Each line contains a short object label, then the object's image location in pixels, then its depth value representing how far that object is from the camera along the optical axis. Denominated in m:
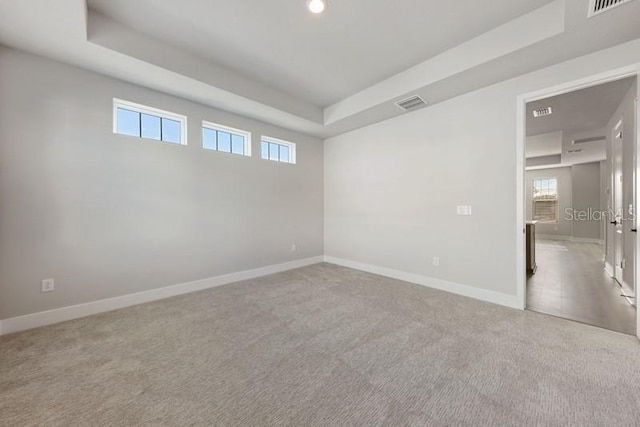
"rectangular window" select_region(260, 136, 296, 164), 4.52
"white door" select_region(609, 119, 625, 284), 3.51
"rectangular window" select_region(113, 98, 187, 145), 3.05
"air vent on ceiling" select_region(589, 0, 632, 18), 1.86
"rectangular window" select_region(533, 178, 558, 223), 8.72
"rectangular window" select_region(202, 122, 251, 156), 3.79
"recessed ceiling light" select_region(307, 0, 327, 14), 2.16
